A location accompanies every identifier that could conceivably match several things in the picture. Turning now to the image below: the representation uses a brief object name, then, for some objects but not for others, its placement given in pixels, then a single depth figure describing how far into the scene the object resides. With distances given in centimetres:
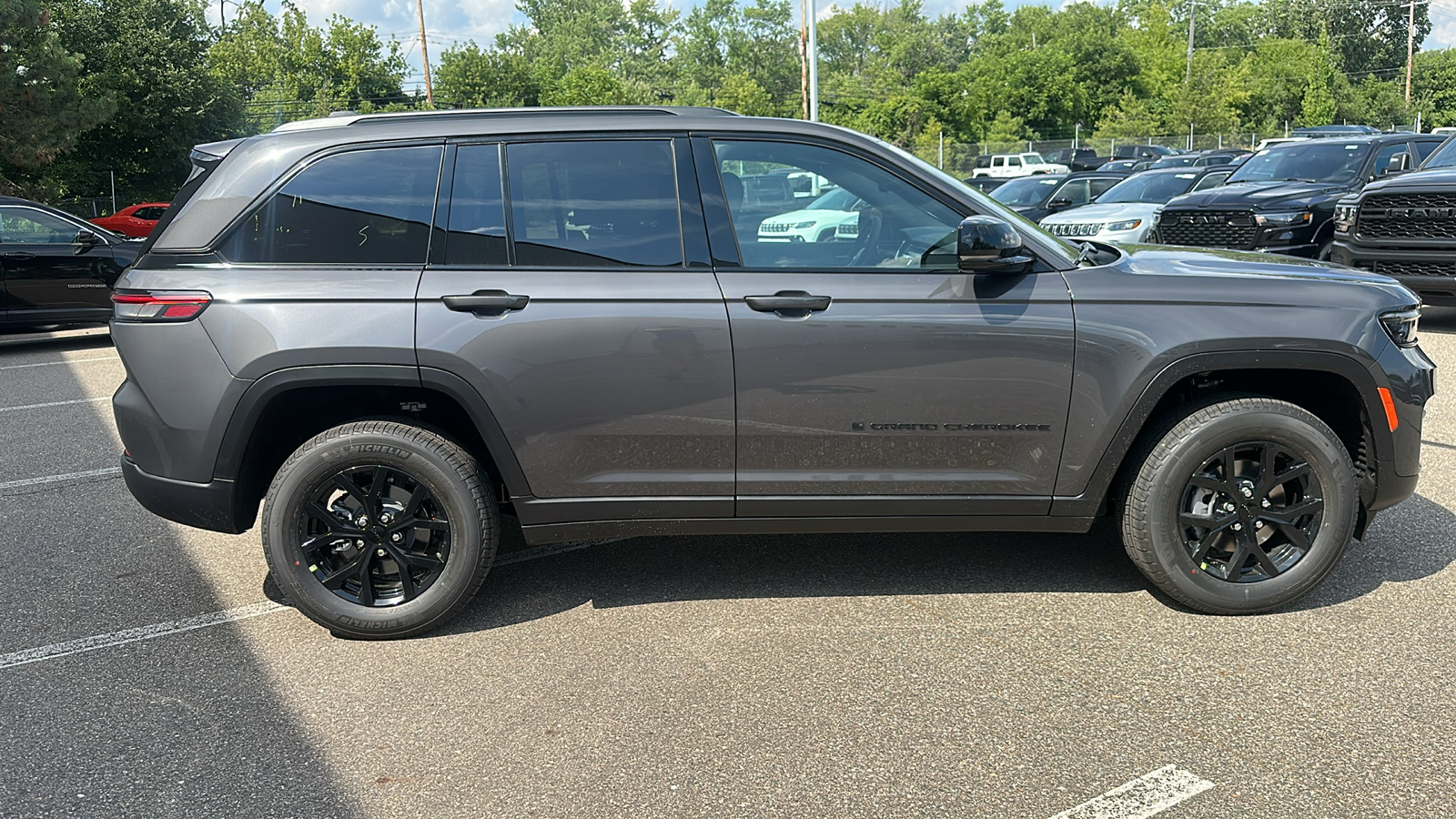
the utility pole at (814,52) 2339
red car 2397
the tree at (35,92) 2388
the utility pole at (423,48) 5134
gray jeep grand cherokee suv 382
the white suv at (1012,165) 4750
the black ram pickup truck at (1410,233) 982
